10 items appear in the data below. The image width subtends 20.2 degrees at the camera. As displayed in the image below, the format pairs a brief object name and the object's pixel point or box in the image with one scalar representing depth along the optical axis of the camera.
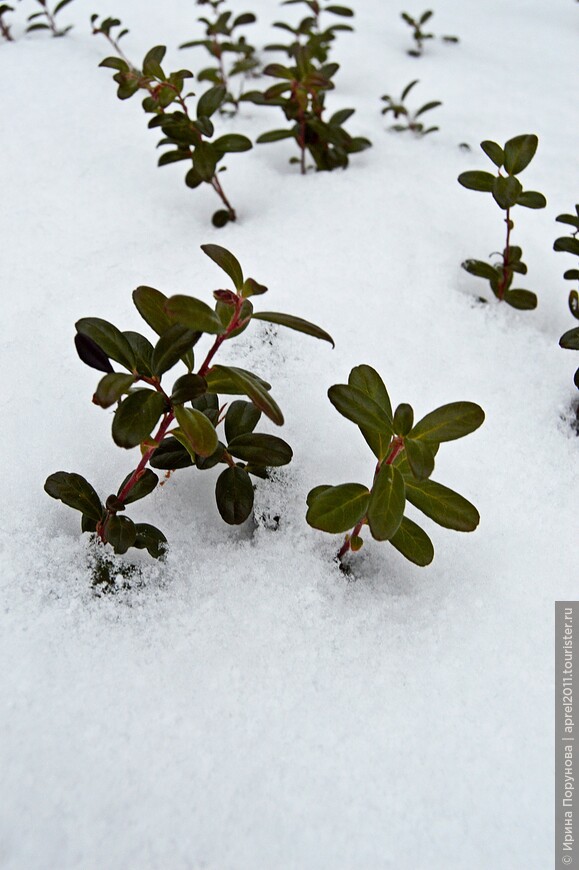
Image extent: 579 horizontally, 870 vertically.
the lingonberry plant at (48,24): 0.71
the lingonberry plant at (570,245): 0.49
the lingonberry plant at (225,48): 0.67
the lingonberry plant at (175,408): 0.40
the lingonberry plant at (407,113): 0.64
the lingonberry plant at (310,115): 0.56
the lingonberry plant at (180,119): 0.53
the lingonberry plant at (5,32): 0.72
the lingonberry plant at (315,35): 0.64
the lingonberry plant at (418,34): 0.81
